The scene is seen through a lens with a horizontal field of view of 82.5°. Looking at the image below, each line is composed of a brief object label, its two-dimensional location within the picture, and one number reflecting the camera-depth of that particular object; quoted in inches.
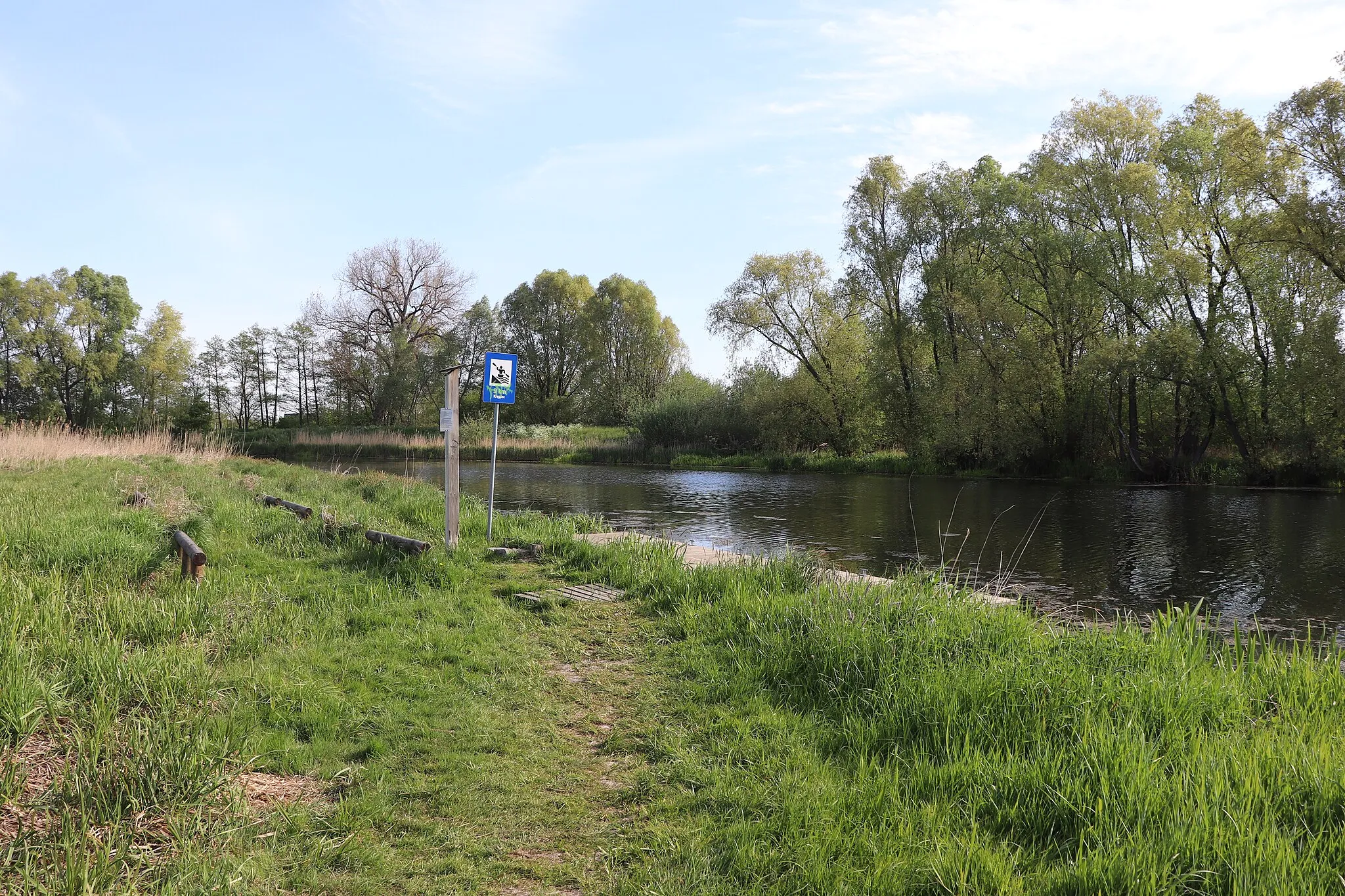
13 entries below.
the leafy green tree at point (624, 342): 2218.3
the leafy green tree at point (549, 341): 2336.4
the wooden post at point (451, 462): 349.7
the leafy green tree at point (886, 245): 1384.1
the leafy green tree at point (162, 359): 2100.1
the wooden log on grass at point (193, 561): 255.3
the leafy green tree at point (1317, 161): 897.5
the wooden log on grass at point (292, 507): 411.2
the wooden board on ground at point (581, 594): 291.1
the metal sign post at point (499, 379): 364.5
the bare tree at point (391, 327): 2090.3
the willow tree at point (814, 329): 1519.4
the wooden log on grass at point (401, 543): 326.1
